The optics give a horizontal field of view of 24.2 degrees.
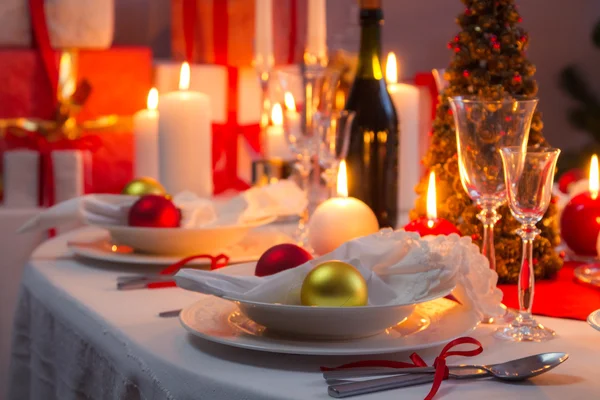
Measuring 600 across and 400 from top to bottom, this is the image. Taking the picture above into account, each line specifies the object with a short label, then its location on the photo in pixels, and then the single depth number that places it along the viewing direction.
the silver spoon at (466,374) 1.04
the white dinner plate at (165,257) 1.48
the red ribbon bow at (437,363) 1.04
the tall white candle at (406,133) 1.82
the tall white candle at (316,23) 1.98
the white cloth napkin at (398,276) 1.15
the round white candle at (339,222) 1.48
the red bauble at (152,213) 1.54
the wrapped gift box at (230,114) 2.57
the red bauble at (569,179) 1.89
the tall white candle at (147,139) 1.90
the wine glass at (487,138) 1.25
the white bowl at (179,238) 1.47
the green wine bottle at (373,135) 1.71
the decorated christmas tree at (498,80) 1.41
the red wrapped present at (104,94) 2.28
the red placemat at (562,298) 1.28
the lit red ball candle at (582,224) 1.57
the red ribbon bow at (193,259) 1.44
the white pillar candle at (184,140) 1.76
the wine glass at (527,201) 1.16
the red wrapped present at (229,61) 2.58
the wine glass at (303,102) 1.59
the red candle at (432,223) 1.38
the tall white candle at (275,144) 2.12
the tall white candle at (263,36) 2.22
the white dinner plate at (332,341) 1.10
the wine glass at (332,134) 1.58
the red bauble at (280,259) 1.28
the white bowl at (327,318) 1.10
